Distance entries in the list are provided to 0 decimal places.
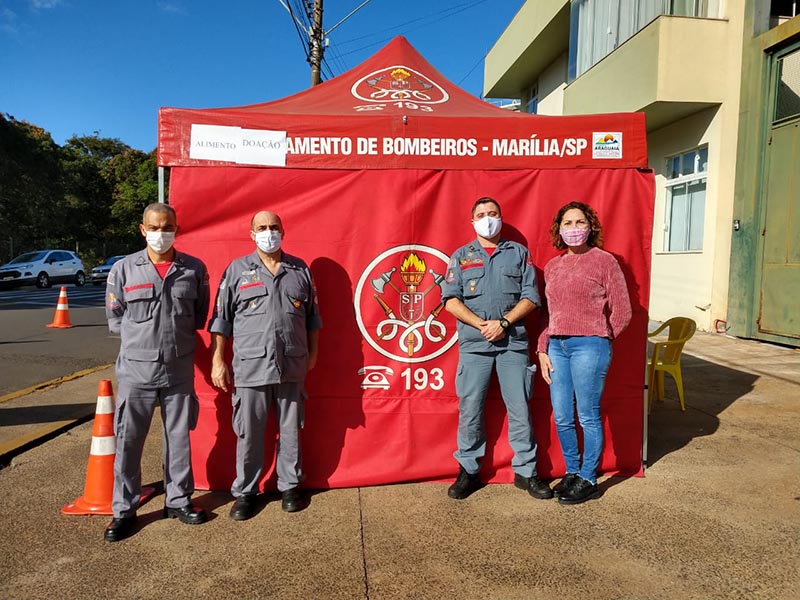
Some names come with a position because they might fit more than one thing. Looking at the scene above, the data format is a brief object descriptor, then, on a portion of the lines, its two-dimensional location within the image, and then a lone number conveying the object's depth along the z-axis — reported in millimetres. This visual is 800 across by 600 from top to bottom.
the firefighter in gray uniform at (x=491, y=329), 3574
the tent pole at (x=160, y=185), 3658
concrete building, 9102
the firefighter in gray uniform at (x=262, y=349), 3383
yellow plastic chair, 5623
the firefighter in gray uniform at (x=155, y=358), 3195
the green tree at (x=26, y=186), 23719
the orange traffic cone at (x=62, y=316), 11562
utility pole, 15977
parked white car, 22719
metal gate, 8805
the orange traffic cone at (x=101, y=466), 3490
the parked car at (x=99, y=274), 28609
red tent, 3793
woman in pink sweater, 3461
